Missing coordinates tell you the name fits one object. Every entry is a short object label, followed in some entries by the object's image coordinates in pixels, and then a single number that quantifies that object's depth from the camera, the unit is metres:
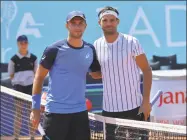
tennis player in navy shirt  7.91
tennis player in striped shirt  8.36
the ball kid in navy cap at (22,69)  14.62
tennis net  7.88
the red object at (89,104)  15.93
